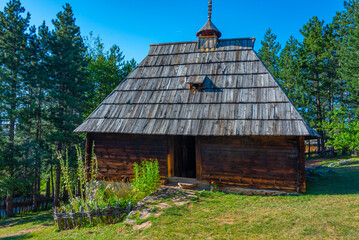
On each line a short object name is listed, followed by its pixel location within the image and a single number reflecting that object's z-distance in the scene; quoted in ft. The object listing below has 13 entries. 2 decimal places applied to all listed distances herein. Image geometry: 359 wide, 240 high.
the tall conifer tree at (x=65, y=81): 54.19
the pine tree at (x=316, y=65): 76.02
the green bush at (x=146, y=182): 24.43
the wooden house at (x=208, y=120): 23.73
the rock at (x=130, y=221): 18.69
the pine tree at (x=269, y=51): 107.96
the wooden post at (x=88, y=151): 29.91
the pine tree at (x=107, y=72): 71.67
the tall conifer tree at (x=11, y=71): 46.91
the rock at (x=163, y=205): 20.86
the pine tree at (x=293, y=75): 79.10
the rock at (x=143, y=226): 17.61
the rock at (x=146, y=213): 19.34
